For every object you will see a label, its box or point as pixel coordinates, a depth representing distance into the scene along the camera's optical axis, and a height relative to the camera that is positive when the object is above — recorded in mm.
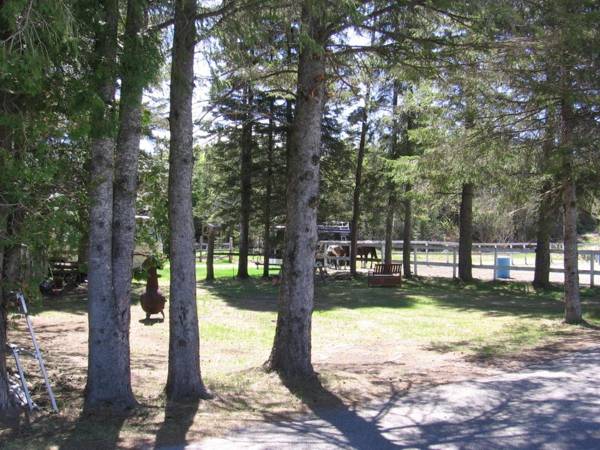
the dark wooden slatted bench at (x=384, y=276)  23328 -1357
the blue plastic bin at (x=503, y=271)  24891 -1191
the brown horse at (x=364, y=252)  34969 -665
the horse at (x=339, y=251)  36206 -630
